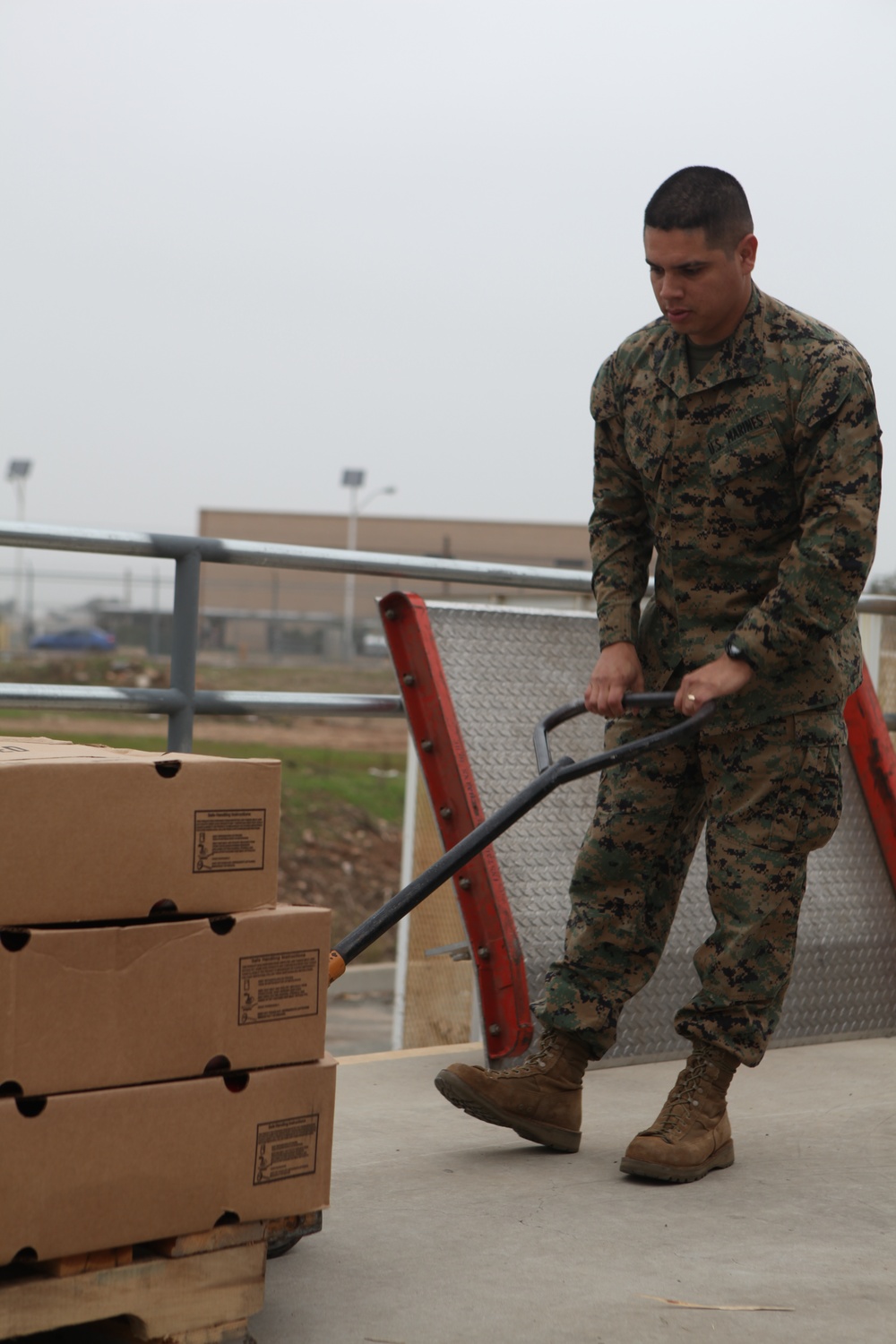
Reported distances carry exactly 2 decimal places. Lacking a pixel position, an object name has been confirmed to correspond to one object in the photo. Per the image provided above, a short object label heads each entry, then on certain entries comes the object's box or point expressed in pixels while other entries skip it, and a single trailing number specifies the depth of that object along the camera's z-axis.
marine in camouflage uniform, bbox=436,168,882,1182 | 2.78
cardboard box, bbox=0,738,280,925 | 1.86
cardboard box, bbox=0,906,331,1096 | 1.84
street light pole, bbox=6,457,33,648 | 46.16
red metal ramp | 3.56
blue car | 36.16
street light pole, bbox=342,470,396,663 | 35.44
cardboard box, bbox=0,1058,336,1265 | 1.81
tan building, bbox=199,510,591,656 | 30.94
